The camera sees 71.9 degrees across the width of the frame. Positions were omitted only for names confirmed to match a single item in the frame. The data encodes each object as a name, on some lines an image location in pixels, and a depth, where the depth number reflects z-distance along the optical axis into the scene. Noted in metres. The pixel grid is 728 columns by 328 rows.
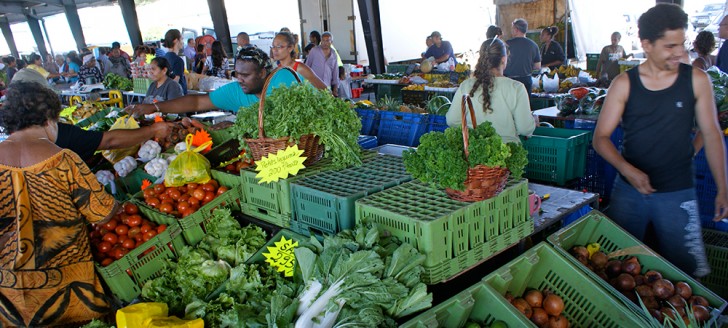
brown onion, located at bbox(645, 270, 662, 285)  2.31
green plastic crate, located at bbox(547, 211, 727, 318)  2.15
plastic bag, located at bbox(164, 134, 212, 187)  2.99
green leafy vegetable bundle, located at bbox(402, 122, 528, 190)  1.94
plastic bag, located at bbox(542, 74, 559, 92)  7.30
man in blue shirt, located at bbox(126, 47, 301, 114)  3.34
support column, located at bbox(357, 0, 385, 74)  13.14
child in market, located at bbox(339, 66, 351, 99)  9.58
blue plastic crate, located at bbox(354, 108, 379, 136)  5.12
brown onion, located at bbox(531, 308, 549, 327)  2.05
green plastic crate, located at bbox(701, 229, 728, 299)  3.20
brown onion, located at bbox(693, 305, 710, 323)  2.11
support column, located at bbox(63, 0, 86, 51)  21.99
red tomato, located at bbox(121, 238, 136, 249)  2.72
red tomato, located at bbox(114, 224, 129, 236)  2.80
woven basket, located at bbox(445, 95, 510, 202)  1.96
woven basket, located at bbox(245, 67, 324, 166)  2.46
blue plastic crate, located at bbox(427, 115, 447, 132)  4.54
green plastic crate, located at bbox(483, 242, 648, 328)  1.99
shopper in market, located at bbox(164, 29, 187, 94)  7.41
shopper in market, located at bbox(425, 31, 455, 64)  11.36
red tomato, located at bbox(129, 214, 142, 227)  2.85
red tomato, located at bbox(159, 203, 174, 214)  2.87
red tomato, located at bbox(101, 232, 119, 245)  2.77
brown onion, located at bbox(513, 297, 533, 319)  2.04
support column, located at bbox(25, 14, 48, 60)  27.11
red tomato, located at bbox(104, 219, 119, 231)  2.83
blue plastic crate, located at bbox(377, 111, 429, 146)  4.74
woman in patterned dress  2.34
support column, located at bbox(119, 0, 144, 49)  17.09
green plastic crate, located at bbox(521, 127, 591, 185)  3.68
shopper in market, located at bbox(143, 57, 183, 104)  5.69
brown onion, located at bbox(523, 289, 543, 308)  2.11
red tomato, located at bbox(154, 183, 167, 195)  3.05
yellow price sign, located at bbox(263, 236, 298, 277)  2.19
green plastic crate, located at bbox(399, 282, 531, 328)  1.78
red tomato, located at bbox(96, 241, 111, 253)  2.75
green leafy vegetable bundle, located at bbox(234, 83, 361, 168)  2.48
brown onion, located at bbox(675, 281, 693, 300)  2.24
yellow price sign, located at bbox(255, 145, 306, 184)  2.38
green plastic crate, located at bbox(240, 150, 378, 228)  2.43
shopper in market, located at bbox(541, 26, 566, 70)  9.63
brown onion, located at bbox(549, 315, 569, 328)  2.02
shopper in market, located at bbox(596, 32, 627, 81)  7.98
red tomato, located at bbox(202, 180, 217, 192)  2.90
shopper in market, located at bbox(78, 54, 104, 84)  11.73
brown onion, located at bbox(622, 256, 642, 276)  2.38
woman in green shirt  3.50
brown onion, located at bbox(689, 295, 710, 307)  2.19
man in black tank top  2.36
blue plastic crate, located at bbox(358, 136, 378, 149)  3.71
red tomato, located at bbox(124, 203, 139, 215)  2.96
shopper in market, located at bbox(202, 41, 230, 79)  9.59
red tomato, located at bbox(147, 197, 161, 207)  2.94
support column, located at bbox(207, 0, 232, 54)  14.55
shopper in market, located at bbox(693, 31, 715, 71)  6.59
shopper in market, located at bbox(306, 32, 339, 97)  8.33
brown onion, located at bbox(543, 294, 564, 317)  2.08
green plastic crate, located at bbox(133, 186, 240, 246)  2.75
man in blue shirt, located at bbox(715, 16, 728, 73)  6.18
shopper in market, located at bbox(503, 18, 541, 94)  6.71
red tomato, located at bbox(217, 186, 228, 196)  2.89
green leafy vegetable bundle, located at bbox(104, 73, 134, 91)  9.56
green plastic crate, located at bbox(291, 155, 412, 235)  2.18
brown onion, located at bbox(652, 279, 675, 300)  2.23
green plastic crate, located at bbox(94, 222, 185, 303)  2.55
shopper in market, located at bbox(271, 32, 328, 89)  4.54
